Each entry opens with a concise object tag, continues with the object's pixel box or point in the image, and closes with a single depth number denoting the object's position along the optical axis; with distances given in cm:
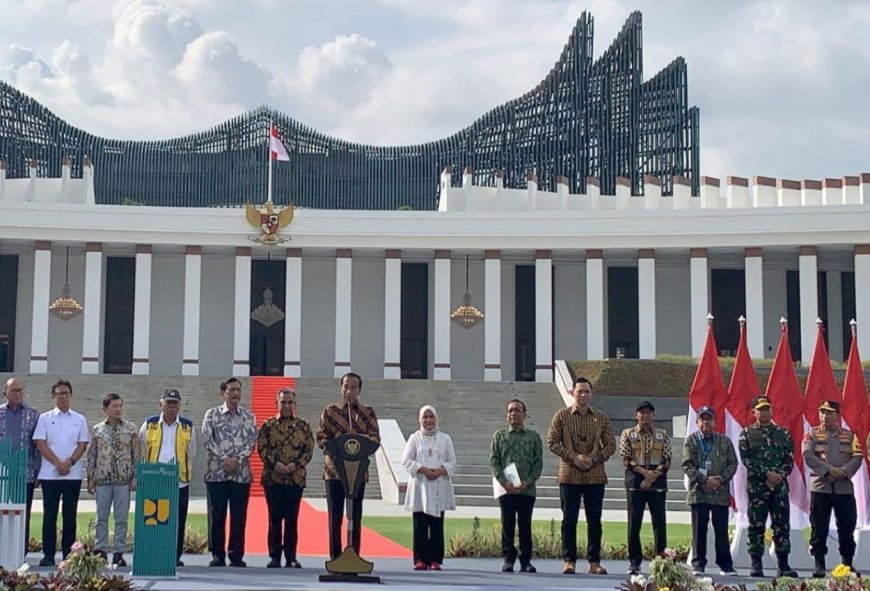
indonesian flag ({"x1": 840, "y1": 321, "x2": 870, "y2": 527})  1413
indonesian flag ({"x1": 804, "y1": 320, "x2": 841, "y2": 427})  1384
